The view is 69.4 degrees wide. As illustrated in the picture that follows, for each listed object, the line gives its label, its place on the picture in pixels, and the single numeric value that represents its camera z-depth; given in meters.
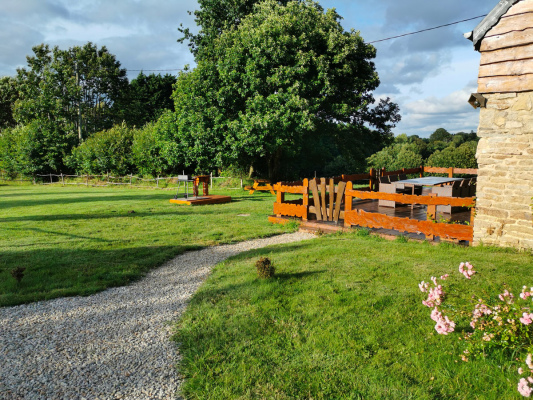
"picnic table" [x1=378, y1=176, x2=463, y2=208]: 11.86
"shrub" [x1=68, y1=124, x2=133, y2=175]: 32.78
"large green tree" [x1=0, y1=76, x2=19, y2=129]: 52.28
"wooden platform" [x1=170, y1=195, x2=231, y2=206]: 16.97
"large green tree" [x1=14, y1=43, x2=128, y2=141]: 43.50
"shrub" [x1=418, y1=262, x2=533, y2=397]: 3.25
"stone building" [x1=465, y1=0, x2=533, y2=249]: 7.10
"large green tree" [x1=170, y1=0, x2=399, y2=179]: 19.53
